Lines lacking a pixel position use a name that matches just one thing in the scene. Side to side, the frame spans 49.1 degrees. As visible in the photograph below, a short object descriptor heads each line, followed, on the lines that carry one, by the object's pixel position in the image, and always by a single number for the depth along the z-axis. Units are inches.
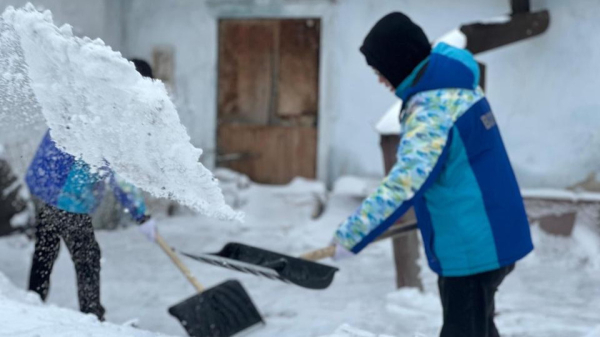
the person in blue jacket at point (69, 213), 117.4
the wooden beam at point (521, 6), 249.8
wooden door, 301.9
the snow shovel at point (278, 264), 108.3
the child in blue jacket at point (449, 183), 90.1
